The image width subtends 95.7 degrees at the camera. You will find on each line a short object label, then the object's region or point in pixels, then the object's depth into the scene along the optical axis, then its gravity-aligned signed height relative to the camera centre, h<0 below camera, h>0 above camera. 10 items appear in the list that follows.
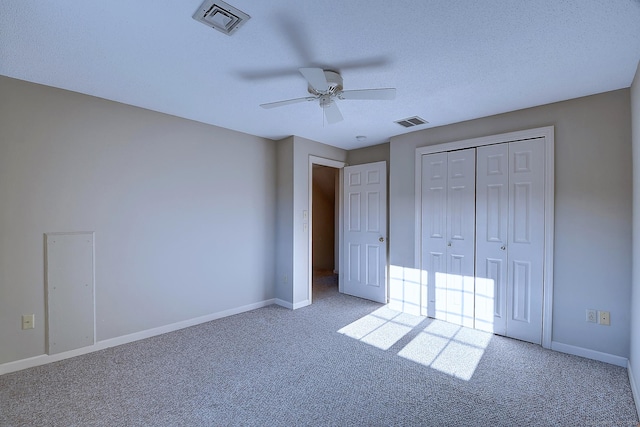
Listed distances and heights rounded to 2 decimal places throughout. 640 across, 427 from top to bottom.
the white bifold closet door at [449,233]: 3.36 -0.26
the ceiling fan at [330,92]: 2.01 +0.92
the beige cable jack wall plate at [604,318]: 2.54 -0.94
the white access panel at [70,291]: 2.55 -0.74
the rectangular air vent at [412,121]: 3.34 +1.06
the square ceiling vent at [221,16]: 1.57 +1.11
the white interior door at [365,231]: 4.34 -0.31
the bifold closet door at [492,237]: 3.11 -0.28
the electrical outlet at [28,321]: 2.44 -0.94
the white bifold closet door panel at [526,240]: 2.89 -0.30
